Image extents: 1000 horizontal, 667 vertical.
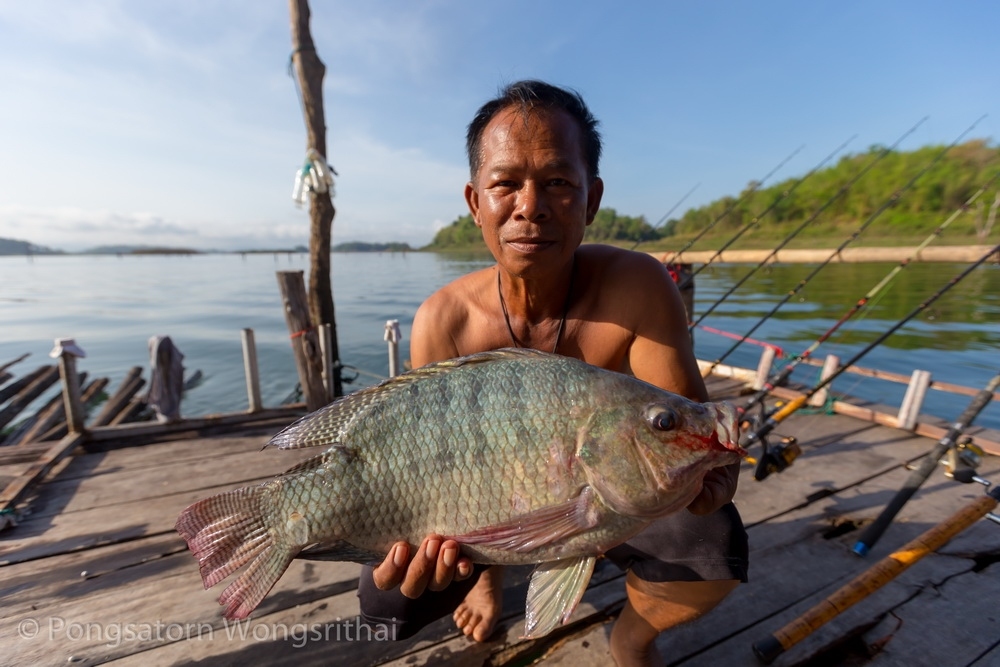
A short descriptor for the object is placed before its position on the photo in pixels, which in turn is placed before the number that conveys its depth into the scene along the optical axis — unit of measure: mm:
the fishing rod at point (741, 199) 6807
